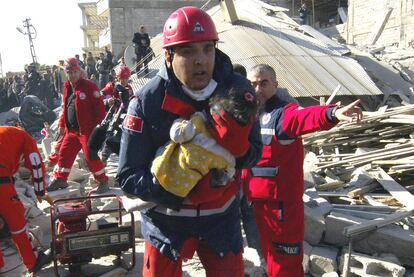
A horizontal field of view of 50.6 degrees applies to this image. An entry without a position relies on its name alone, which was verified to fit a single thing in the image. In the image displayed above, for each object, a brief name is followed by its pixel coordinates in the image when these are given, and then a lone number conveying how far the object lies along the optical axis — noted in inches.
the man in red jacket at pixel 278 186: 133.7
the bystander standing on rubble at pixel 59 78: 640.3
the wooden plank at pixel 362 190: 218.2
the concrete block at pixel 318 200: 191.9
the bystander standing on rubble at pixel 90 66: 711.1
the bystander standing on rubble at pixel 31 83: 717.3
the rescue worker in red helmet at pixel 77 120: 270.5
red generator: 165.6
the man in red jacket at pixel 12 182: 166.1
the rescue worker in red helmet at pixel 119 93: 278.4
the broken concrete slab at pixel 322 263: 164.1
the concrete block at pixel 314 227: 180.7
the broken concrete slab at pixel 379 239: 167.8
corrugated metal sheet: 459.2
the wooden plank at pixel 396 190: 196.5
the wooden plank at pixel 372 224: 160.7
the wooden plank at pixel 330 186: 232.8
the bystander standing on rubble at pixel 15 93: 739.4
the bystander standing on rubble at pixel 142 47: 558.9
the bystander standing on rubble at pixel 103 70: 685.9
